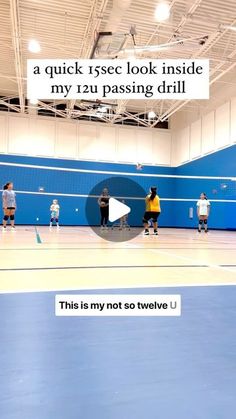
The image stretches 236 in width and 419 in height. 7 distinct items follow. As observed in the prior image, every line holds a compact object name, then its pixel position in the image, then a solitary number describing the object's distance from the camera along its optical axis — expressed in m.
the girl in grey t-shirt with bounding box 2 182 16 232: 12.48
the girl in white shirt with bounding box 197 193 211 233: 14.45
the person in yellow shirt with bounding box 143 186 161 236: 10.72
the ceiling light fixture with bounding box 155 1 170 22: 11.33
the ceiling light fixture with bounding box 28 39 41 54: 13.43
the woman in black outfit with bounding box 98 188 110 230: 13.53
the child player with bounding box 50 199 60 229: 17.06
